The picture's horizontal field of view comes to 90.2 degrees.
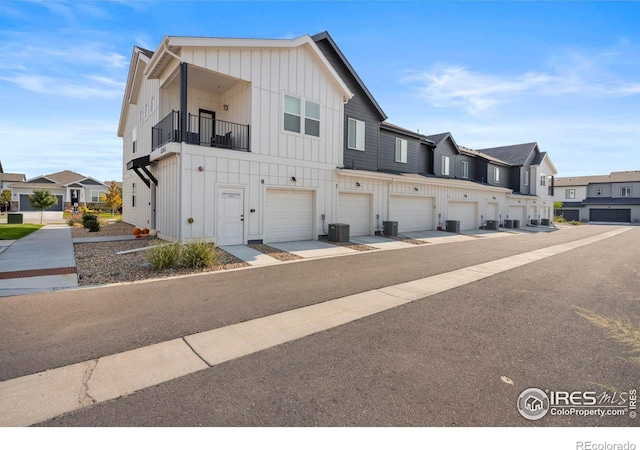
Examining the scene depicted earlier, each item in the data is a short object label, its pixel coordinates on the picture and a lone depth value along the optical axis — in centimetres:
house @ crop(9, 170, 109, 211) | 4141
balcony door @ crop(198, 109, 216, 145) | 1502
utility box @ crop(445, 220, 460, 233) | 2073
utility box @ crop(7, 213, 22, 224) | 2212
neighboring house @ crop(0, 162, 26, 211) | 4594
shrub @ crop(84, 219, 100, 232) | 1731
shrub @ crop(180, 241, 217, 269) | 856
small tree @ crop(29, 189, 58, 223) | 2591
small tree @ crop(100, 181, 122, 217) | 3381
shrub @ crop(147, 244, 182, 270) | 823
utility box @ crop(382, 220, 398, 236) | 1709
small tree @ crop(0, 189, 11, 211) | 3728
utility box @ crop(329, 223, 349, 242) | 1429
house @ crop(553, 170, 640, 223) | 4438
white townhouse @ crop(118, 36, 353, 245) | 1149
